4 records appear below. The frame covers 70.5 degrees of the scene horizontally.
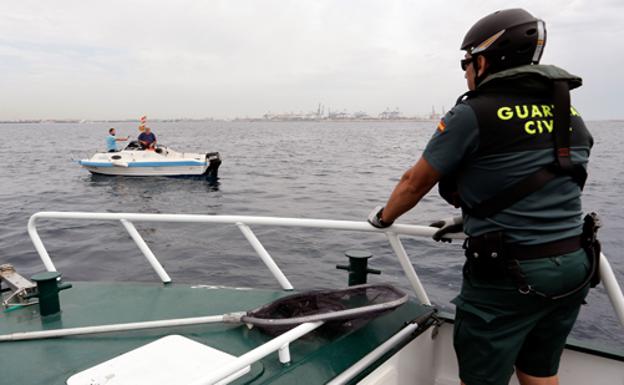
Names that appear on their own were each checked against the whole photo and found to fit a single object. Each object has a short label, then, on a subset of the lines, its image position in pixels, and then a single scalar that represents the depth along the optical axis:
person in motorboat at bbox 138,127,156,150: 23.15
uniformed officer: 1.76
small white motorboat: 23.00
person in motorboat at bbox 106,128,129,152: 24.17
